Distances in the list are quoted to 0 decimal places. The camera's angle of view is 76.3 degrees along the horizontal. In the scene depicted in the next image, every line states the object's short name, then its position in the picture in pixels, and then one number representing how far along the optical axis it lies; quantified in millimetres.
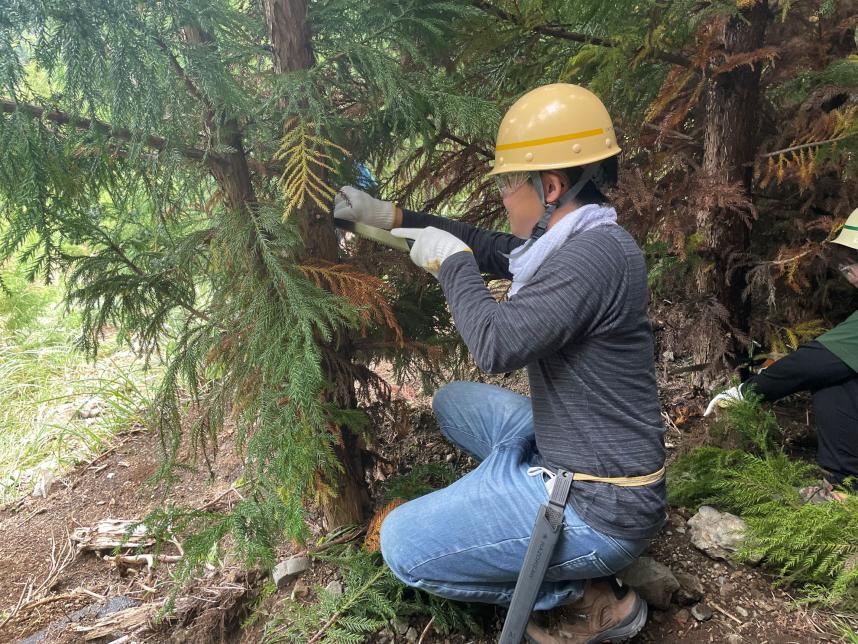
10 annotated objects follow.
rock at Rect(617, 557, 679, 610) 2160
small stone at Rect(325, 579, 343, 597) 2317
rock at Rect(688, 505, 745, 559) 2342
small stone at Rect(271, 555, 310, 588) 2498
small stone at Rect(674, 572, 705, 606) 2189
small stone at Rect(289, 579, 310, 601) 2420
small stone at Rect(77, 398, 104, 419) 4676
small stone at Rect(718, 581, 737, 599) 2217
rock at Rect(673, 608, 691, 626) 2137
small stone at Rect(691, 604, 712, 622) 2127
